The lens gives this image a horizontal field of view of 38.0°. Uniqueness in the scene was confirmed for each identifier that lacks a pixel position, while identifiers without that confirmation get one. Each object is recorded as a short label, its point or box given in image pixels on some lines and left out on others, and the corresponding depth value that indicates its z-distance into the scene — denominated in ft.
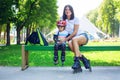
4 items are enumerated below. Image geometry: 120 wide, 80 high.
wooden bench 15.93
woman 14.70
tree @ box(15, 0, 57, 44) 70.39
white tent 133.70
